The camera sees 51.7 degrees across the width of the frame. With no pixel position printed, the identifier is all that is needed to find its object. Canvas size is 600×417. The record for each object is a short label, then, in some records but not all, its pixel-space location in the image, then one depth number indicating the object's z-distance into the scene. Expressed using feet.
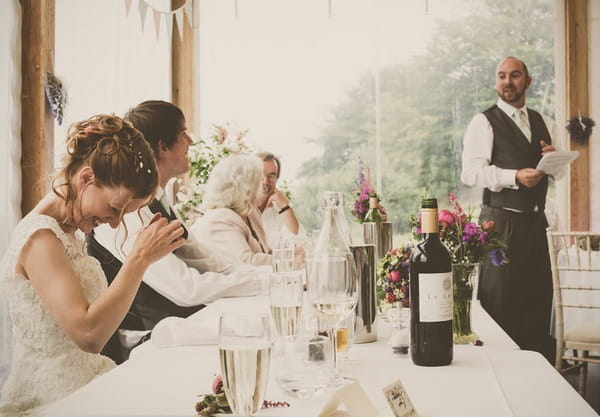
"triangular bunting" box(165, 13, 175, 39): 15.70
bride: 4.57
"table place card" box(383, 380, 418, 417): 2.54
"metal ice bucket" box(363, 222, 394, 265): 7.14
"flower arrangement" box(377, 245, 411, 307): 4.26
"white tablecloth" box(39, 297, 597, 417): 2.82
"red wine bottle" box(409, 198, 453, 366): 3.30
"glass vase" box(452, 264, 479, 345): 4.12
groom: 6.93
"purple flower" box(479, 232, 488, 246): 4.26
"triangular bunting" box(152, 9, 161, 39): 14.96
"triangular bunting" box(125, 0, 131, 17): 13.21
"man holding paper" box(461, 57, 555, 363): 10.96
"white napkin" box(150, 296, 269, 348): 4.22
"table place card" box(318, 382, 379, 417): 2.48
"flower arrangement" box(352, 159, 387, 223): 7.59
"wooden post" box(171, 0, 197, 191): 17.62
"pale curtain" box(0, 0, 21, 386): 9.41
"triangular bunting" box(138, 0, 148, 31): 13.78
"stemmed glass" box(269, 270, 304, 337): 3.43
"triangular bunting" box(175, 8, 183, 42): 16.31
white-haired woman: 9.59
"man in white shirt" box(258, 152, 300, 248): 14.07
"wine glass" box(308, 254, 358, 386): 3.24
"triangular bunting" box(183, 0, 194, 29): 17.19
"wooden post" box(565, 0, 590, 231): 15.98
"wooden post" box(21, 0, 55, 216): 9.98
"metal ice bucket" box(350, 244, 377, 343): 4.07
